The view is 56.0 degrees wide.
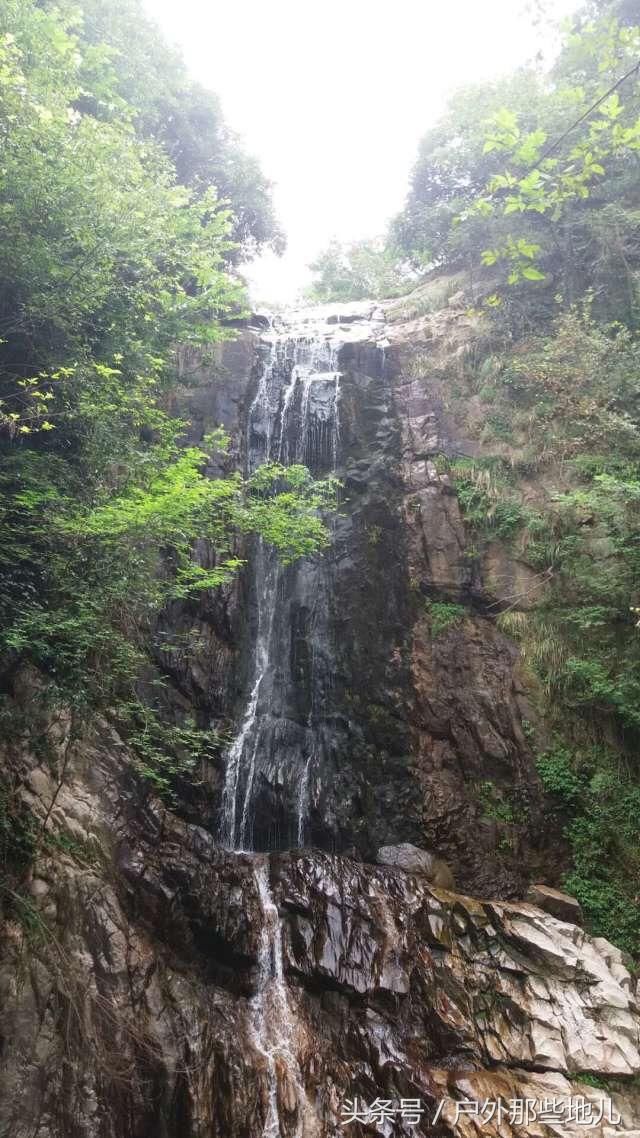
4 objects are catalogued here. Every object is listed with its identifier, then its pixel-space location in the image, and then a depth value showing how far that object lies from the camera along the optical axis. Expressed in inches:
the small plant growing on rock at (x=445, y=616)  399.5
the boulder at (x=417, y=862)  307.4
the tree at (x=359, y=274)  812.0
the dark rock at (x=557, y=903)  290.8
